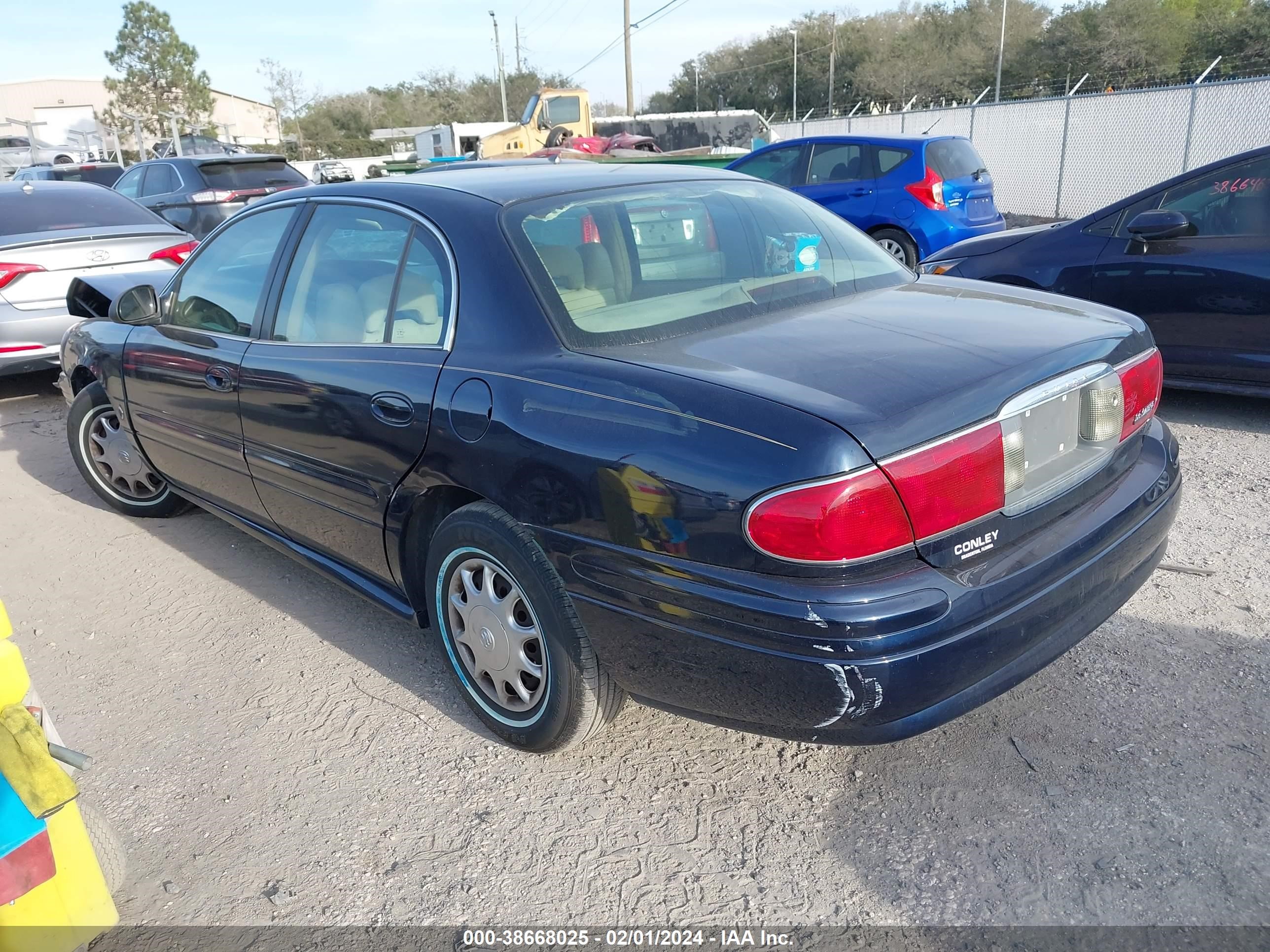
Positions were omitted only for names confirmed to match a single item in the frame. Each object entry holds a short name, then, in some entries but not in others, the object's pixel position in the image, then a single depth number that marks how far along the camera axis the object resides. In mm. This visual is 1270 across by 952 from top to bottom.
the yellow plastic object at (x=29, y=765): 1810
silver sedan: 6707
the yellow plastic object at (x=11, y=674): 1852
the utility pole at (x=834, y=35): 55594
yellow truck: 21578
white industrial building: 72312
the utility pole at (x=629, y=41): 37562
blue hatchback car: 9695
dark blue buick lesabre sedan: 2033
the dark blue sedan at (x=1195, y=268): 4953
